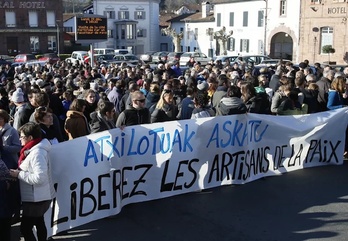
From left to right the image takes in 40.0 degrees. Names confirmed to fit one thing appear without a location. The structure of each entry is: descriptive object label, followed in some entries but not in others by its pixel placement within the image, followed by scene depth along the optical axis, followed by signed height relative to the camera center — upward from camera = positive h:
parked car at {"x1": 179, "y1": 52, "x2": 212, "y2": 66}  41.59 -0.96
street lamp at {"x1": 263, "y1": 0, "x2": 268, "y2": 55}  47.82 +0.47
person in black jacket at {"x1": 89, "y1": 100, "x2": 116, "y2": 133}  7.41 -1.11
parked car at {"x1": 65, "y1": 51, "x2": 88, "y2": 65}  38.09 -0.78
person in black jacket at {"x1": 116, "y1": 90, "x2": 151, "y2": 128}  7.82 -1.10
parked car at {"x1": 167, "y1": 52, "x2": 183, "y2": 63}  42.87 -0.81
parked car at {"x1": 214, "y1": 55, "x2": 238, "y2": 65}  31.17 -0.76
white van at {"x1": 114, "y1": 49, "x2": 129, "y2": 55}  44.41 -0.44
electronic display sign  24.06 +0.88
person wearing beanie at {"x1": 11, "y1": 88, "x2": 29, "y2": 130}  8.02 -1.03
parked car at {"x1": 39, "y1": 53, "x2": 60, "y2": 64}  39.67 -0.93
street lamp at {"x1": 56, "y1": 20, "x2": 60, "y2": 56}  61.83 +0.67
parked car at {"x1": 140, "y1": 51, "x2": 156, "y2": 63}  47.35 -1.16
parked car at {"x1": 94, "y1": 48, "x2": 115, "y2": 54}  47.62 -0.47
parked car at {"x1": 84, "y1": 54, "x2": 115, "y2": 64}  37.50 -0.87
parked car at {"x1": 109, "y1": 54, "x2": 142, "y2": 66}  38.28 -0.97
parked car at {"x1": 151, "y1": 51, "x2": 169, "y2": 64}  47.15 -0.92
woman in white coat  5.32 -1.45
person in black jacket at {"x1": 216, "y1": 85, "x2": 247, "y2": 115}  8.73 -1.05
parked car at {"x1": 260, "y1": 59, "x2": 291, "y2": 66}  30.67 -0.95
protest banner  6.43 -1.80
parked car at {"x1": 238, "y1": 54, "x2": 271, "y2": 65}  32.50 -0.84
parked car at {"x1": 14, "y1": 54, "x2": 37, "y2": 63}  43.59 -1.07
